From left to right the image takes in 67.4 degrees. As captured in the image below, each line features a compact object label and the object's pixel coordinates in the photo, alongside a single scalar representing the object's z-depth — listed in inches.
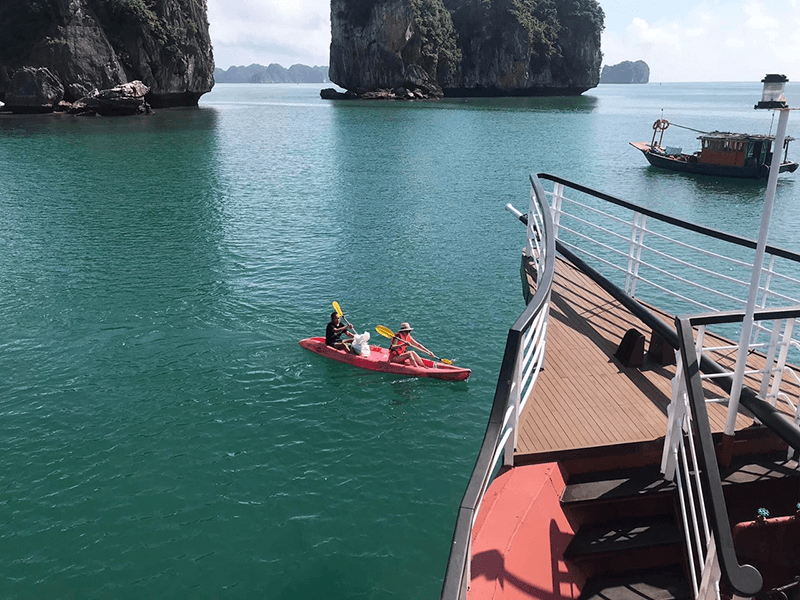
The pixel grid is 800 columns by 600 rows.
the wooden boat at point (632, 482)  202.5
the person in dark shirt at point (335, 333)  676.7
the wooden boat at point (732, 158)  1923.0
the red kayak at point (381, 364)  623.8
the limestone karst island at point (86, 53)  3400.6
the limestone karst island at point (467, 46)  5499.5
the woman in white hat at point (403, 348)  637.3
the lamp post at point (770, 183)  208.8
